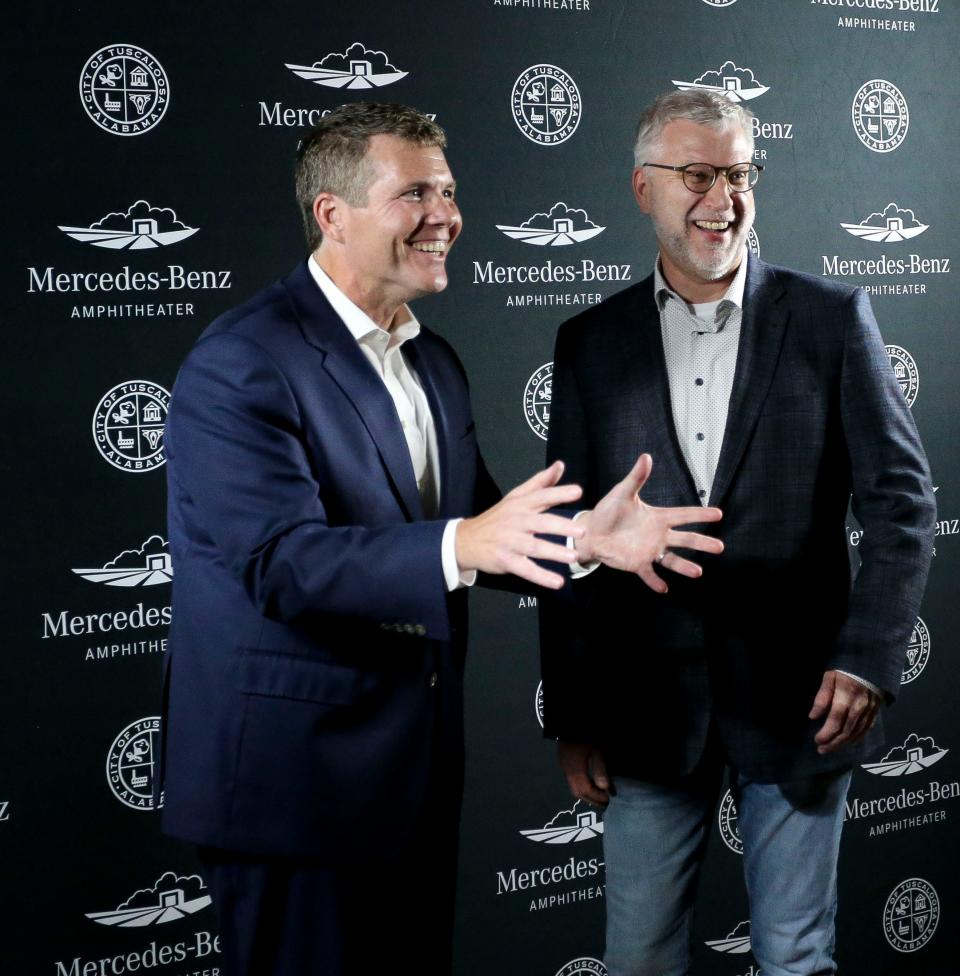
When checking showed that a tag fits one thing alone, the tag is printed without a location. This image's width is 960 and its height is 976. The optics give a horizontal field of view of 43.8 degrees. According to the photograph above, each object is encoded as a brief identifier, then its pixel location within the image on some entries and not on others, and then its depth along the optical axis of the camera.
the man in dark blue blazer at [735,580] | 2.06
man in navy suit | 1.68
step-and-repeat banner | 2.53
